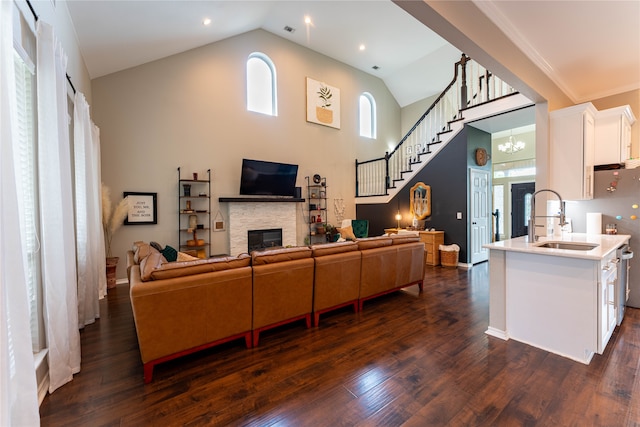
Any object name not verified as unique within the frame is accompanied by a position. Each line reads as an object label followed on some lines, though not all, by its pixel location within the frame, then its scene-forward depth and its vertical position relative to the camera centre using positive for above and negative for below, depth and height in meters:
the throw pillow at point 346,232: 6.76 -0.60
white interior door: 5.88 -0.18
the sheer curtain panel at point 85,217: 3.04 -0.04
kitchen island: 2.23 -0.81
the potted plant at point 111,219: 4.45 -0.11
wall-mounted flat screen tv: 6.06 +0.74
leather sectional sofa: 2.12 -0.77
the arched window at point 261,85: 6.50 +3.07
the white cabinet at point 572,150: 3.19 +0.65
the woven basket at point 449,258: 5.83 -1.13
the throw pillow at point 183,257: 3.18 -0.55
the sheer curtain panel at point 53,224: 1.95 -0.08
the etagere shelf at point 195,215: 5.50 -0.09
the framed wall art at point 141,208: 4.98 +0.08
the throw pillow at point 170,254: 3.58 -0.57
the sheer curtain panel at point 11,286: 1.12 -0.33
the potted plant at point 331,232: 7.20 -0.64
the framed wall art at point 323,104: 7.30 +2.92
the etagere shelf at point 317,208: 7.31 +0.02
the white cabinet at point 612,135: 3.40 +0.86
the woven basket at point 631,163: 3.32 +0.49
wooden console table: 6.03 -0.82
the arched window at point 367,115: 8.58 +2.96
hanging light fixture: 6.75 +1.49
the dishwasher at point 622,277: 2.85 -0.83
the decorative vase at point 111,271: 4.47 -0.98
